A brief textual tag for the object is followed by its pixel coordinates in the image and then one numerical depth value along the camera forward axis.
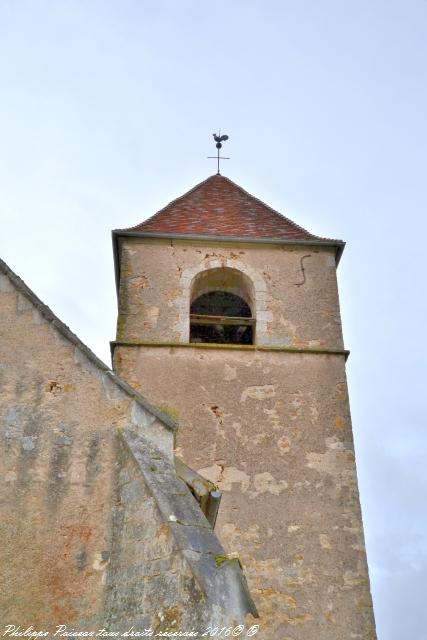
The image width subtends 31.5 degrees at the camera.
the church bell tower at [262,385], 8.30
